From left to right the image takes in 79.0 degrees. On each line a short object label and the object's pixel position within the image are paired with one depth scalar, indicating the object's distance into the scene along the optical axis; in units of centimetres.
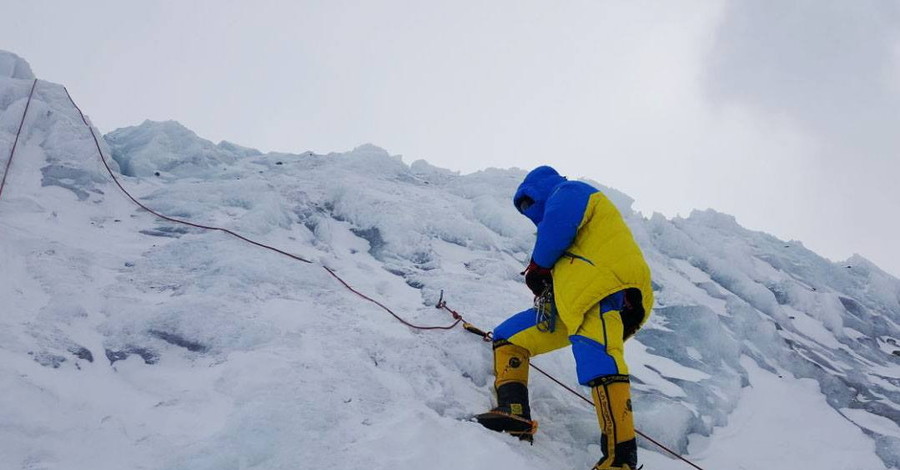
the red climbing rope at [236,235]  451
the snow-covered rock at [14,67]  810
